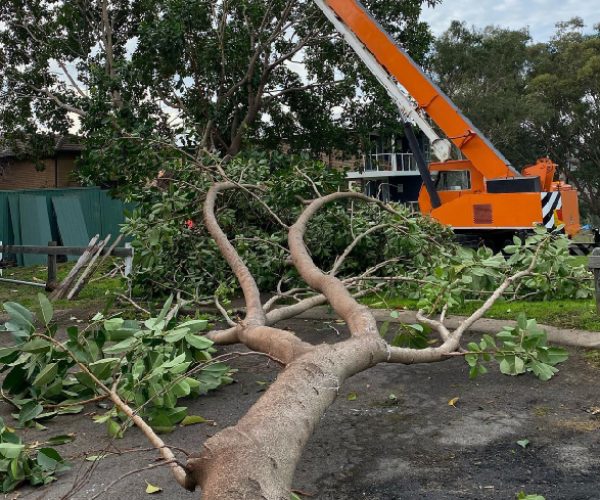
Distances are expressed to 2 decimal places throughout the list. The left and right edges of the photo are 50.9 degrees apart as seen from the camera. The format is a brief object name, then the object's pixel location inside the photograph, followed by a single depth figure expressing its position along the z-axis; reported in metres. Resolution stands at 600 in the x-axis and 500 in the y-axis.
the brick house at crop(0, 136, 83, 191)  27.41
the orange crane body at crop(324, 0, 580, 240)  11.88
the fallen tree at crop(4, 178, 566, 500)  1.89
